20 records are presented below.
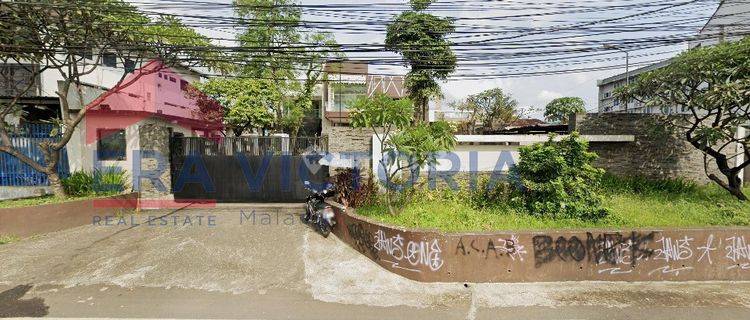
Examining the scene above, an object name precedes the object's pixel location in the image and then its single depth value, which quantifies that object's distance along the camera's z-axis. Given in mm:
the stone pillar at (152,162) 8539
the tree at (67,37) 7004
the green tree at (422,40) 10195
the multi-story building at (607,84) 39831
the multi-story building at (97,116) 8646
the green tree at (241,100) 14086
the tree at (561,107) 33750
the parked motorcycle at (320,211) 6258
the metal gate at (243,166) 8773
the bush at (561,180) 5297
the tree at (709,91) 5922
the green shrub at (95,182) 7754
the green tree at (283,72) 15109
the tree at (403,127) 5242
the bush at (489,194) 6258
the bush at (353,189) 6261
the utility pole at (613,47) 7139
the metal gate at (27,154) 7938
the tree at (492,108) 21628
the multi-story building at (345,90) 18734
